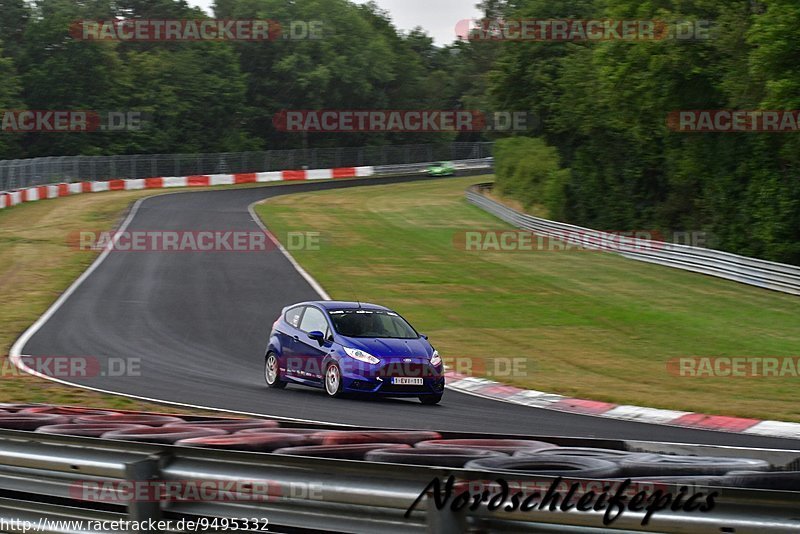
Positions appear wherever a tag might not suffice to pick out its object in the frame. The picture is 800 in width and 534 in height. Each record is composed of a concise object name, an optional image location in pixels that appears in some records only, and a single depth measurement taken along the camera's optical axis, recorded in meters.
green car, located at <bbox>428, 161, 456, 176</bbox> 162.75
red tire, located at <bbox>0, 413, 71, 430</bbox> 12.70
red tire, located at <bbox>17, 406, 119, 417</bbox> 14.36
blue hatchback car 29.92
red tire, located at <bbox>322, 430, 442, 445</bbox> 11.20
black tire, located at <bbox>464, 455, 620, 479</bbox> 9.19
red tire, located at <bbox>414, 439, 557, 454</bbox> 10.63
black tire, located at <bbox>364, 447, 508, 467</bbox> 9.94
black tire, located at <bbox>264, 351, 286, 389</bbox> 32.56
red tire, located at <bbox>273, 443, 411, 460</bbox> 10.43
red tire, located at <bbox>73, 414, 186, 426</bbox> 13.05
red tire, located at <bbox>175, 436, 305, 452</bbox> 10.99
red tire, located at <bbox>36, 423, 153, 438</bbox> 11.84
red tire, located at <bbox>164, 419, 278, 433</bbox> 12.35
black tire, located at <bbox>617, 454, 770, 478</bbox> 9.05
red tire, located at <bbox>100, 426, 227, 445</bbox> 11.31
